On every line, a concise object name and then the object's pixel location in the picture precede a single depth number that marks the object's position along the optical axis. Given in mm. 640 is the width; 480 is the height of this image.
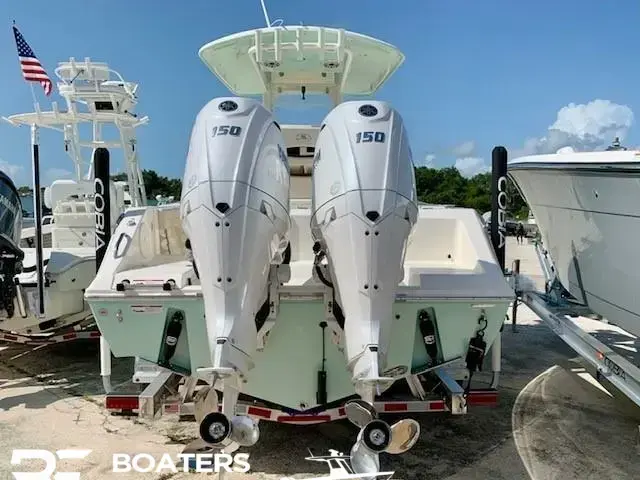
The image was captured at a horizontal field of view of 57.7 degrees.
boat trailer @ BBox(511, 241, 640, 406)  3606
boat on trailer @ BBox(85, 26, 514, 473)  2688
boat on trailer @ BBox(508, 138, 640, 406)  3898
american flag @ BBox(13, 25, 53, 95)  8984
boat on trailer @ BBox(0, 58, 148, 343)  5312
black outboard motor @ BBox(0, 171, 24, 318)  4754
